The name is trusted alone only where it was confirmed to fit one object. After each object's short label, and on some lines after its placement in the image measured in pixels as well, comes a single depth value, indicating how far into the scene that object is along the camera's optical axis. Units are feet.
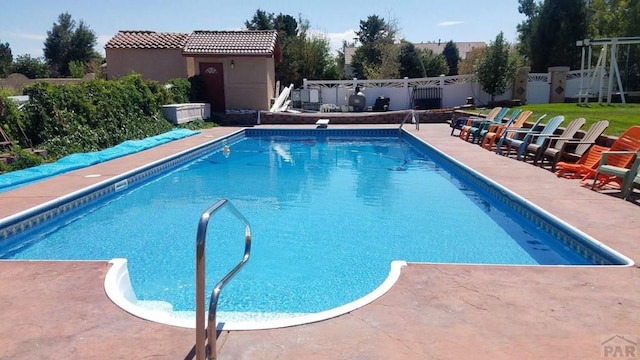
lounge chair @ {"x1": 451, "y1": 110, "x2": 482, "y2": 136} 56.39
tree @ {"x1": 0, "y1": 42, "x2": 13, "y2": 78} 131.34
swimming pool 18.40
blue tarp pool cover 30.71
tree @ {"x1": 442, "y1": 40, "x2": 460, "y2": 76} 166.89
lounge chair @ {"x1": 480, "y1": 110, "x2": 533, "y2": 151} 42.89
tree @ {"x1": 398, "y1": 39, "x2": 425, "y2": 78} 128.02
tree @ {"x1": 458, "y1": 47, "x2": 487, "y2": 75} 115.65
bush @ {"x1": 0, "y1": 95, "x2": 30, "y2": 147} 35.91
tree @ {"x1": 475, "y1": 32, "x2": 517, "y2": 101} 72.74
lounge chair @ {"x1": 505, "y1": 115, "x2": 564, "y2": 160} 36.29
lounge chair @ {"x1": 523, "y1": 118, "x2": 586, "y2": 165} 33.71
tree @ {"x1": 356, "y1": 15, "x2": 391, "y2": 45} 158.90
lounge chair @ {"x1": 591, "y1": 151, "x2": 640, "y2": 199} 23.76
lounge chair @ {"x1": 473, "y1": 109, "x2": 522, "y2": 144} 44.93
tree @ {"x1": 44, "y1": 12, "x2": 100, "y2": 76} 144.66
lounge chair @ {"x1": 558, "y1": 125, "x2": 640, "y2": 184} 26.30
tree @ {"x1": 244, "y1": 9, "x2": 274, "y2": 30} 146.72
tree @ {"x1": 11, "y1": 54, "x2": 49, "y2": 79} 130.72
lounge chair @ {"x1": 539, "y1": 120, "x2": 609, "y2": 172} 31.37
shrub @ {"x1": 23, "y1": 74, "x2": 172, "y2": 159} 38.86
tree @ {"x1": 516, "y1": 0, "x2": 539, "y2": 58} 105.28
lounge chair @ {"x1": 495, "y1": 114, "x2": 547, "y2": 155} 39.88
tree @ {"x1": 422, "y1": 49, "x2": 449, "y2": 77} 132.57
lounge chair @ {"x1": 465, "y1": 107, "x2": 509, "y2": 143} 47.47
